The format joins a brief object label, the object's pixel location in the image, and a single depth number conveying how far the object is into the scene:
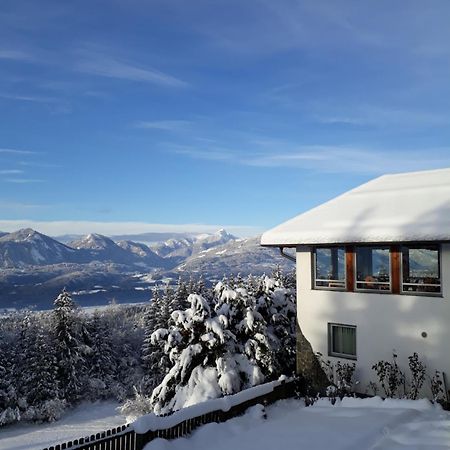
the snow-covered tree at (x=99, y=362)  46.59
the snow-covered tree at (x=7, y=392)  39.72
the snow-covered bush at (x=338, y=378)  13.66
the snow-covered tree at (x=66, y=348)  43.66
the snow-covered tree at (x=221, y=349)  15.86
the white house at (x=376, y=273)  12.58
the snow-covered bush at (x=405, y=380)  12.40
